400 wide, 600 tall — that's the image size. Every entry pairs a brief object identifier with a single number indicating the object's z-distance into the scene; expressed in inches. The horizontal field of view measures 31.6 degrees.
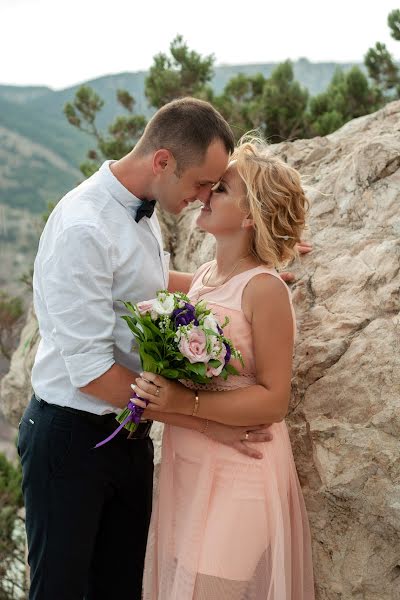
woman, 135.3
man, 133.6
